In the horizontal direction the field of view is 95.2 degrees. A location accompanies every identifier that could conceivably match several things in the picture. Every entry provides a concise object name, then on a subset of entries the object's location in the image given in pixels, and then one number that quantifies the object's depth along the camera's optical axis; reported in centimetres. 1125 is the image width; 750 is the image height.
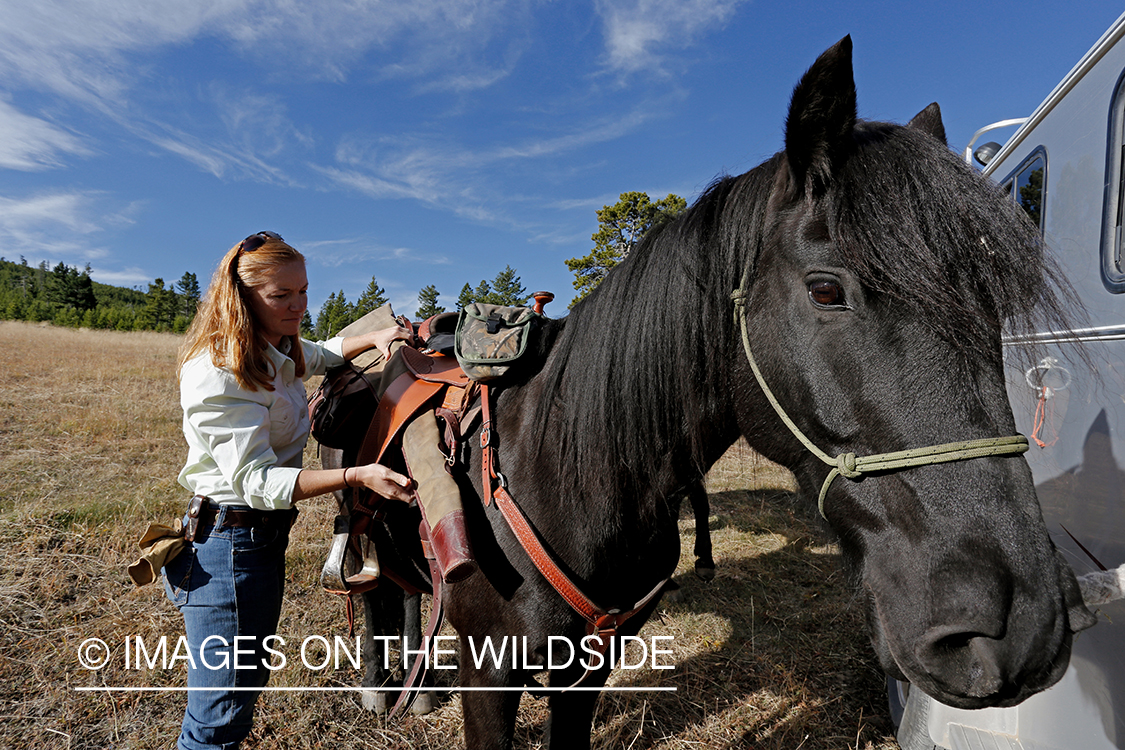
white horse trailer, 173
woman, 167
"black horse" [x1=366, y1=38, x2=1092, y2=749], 103
